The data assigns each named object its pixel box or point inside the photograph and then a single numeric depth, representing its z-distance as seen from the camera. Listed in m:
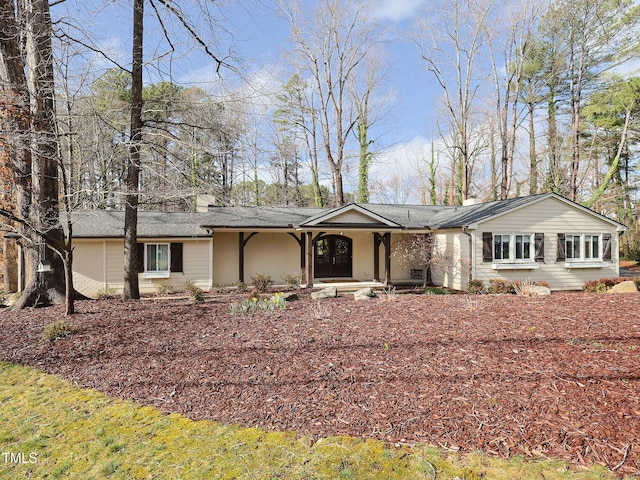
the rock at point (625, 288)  9.36
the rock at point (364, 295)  8.59
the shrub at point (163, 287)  12.34
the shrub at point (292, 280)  13.45
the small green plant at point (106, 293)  10.89
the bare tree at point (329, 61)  19.83
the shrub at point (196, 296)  9.67
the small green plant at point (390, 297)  7.98
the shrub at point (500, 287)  11.64
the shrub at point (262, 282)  12.54
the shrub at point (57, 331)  5.85
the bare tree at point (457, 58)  20.16
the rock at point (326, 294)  9.21
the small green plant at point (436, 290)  12.53
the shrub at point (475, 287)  12.28
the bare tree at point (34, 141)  6.16
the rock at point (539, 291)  9.42
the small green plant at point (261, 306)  7.28
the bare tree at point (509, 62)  20.17
